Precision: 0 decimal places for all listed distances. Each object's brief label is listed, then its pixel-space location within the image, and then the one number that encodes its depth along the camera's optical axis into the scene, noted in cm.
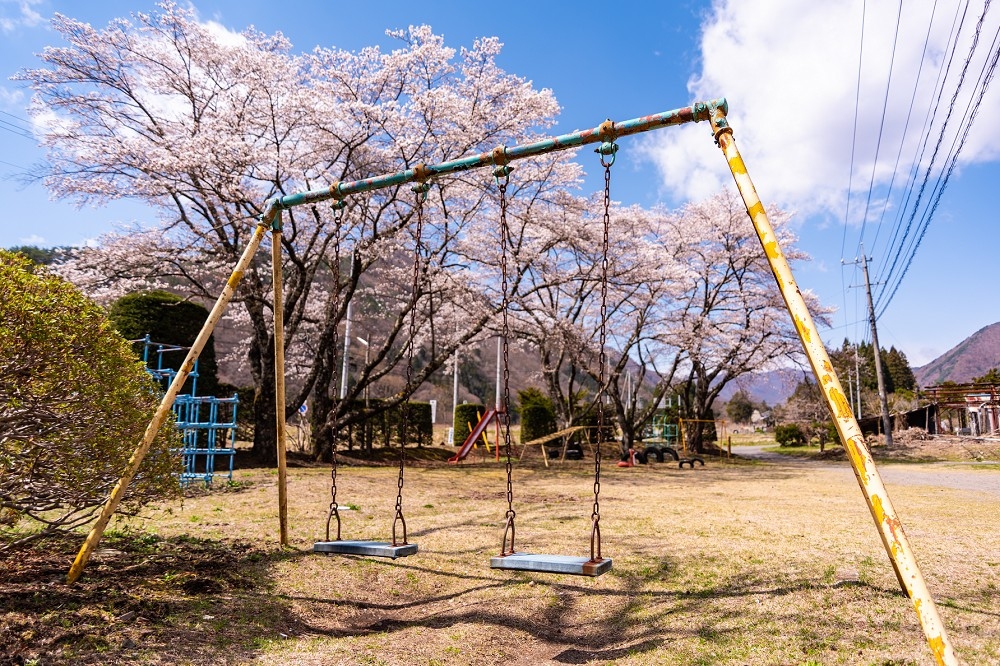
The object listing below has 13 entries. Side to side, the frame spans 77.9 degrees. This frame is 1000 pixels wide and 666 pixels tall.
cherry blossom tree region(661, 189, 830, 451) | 2341
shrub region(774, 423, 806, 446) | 3944
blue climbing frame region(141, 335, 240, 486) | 899
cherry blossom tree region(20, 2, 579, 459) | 1329
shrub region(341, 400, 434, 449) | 1836
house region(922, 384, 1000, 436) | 2599
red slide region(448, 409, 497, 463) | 1653
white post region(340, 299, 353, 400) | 2238
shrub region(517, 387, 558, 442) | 2647
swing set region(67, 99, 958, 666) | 242
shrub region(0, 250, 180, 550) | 355
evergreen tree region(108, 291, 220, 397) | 1374
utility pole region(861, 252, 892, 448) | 2578
